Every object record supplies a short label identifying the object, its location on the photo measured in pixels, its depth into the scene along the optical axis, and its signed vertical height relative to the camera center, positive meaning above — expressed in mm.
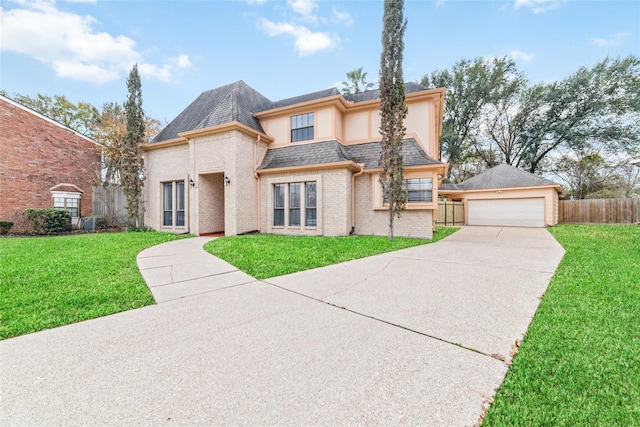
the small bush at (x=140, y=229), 11784 -854
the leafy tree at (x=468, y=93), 22359 +10382
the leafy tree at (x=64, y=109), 19000 +7778
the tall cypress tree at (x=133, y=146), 11648 +2940
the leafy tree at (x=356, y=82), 23359 +11752
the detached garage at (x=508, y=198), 15609 +697
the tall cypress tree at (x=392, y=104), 8766 +3718
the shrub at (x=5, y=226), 10637 -604
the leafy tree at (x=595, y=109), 18797 +7720
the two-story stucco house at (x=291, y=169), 9953 +1660
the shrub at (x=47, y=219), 11148 -342
